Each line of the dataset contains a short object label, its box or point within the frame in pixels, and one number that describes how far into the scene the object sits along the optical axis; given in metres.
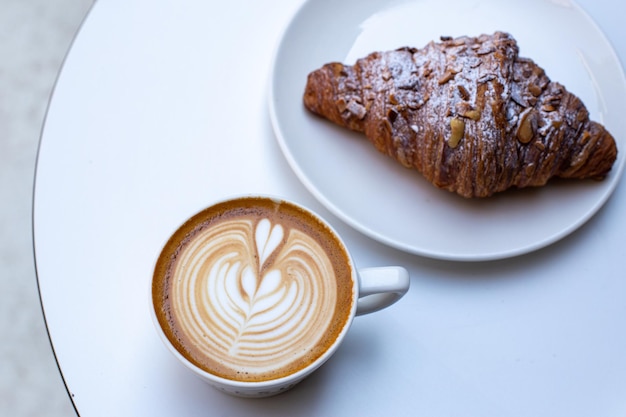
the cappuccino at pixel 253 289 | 0.86
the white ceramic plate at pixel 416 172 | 1.09
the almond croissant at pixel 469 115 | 1.10
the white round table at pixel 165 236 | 0.99
